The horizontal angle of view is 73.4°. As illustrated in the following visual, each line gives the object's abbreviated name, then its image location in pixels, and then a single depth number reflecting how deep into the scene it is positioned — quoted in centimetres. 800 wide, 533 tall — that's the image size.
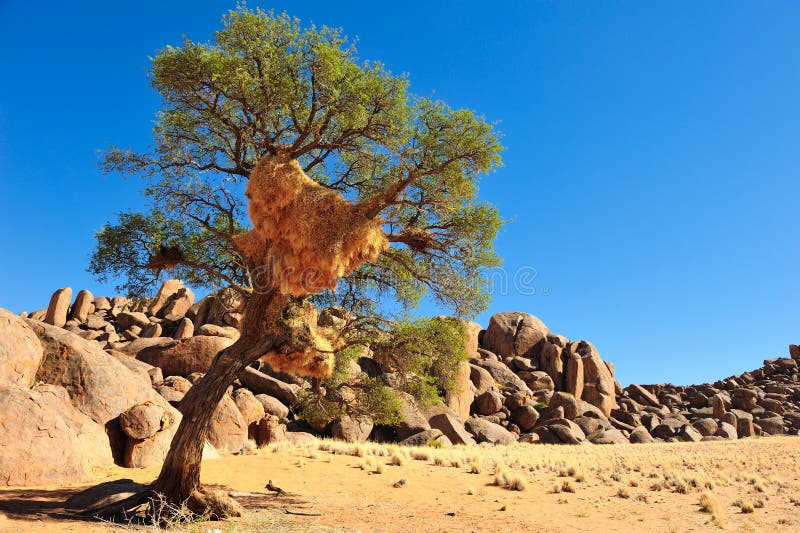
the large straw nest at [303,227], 1269
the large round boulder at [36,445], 1462
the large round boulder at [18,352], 1769
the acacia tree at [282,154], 1345
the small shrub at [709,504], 1579
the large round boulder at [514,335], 5869
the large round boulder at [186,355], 3266
